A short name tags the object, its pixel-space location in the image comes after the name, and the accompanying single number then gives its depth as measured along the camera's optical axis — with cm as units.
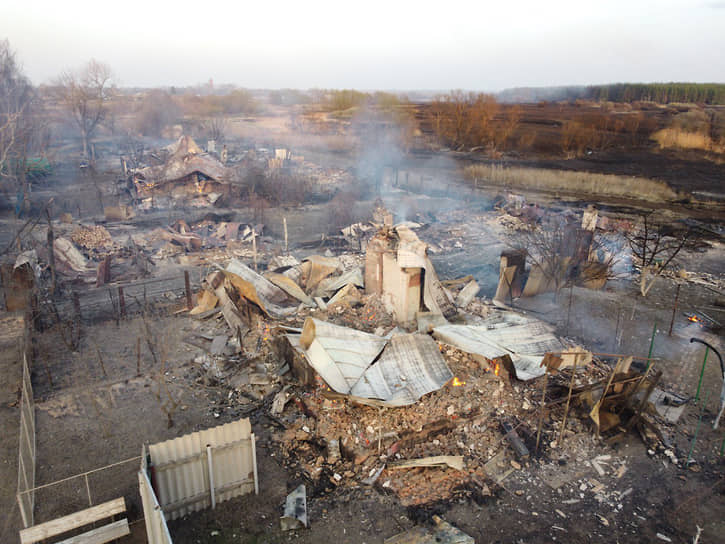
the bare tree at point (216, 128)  4094
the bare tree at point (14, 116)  2378
